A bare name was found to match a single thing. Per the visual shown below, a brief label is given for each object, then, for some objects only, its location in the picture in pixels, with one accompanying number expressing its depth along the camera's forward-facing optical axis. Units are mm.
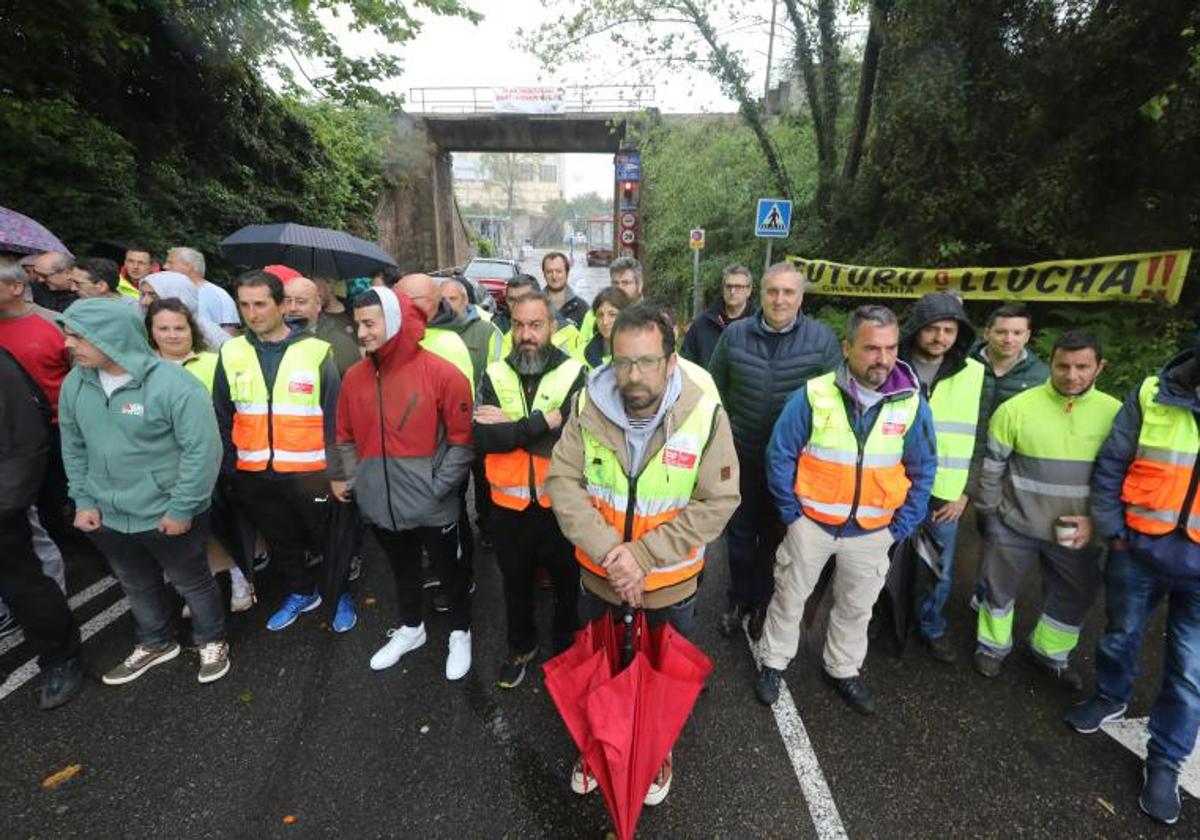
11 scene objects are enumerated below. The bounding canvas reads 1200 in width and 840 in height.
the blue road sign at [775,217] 8258
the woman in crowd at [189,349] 3217
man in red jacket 2775
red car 15992
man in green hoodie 2586
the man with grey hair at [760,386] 3213
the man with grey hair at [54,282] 4520
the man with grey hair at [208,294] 4703
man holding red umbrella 2148
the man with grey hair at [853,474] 2553
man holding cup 2742
